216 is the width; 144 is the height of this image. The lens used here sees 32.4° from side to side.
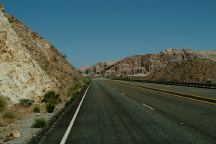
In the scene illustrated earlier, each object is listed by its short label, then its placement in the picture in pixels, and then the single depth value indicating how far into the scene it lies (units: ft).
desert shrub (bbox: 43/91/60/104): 69.92
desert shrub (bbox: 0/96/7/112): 54.25
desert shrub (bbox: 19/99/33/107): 61.05
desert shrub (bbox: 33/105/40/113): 57.51
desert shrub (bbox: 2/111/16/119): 48.09
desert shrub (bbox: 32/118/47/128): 40.14
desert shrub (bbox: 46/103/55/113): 56.85
